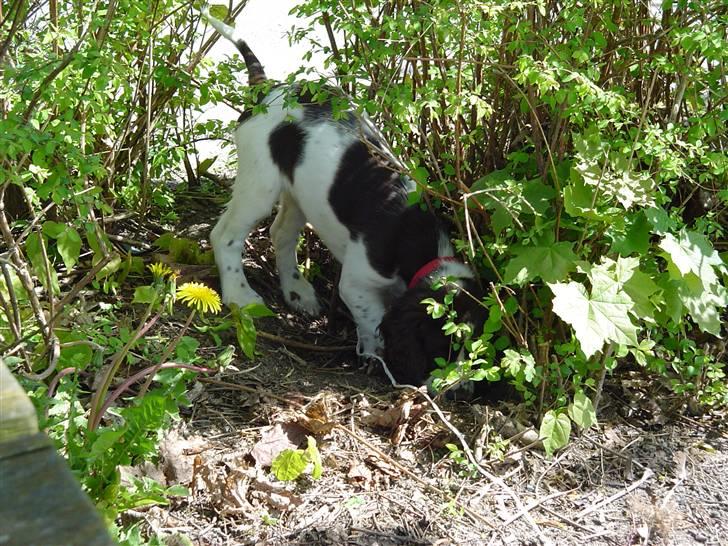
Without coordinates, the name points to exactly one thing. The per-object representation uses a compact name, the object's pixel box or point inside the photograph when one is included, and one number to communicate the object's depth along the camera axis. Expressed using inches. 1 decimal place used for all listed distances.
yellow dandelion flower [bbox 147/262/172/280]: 102.7
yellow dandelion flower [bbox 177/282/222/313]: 101.0
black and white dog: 155.7
